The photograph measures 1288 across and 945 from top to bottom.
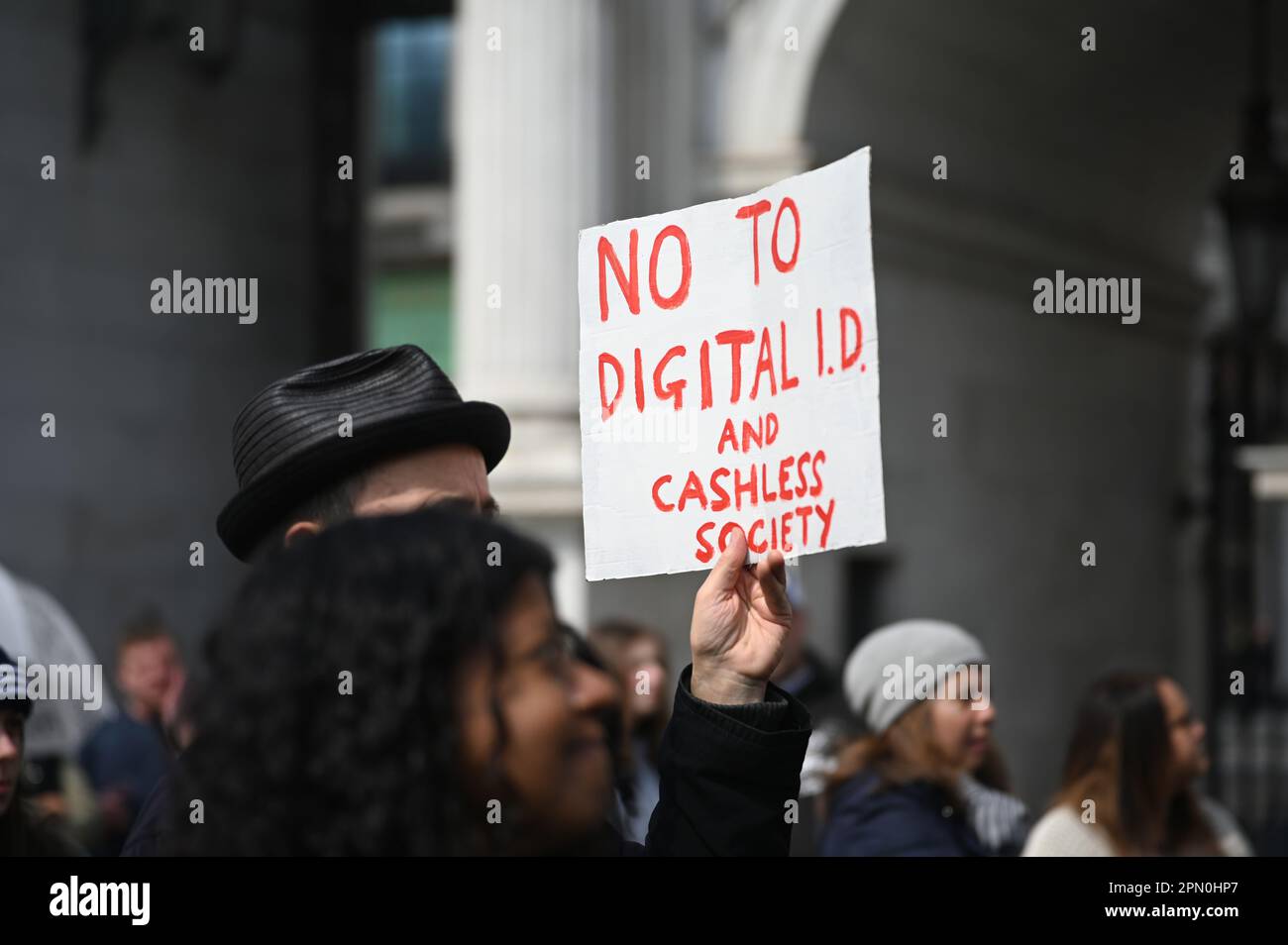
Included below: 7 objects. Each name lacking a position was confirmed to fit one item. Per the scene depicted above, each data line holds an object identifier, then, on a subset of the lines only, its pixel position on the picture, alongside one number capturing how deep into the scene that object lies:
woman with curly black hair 1.94
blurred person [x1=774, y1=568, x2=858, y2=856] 5.84
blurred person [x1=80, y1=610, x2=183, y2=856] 7.80
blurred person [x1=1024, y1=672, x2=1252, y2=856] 5.22
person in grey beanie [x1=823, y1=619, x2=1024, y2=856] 4.86
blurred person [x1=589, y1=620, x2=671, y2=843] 6.36
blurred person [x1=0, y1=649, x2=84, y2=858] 3.74
